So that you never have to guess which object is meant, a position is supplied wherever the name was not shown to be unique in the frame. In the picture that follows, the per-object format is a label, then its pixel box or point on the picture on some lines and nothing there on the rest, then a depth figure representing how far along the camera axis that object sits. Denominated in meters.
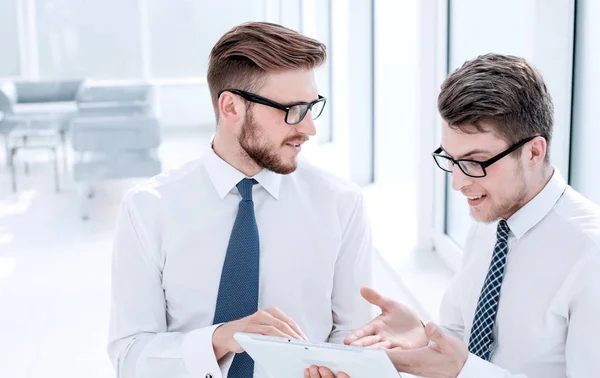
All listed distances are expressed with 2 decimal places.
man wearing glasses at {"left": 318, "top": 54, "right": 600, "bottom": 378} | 1.64
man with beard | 2.03
